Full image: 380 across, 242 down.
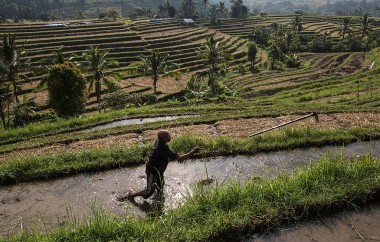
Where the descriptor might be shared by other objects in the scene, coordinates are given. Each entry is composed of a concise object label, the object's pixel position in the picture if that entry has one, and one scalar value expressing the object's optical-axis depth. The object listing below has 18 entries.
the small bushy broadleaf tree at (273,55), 50.26
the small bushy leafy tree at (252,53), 51.09
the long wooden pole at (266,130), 10.00
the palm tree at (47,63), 24.27
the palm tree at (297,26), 69.39
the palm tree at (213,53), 31.72
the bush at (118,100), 26.64
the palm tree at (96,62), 24.97
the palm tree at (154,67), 28.26
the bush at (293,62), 51.16
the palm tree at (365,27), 62.57
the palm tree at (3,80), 22.34
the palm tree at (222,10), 98.01
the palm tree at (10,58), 22.03
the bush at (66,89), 21.67
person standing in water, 6.54
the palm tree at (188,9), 92.25
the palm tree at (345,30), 60.86
